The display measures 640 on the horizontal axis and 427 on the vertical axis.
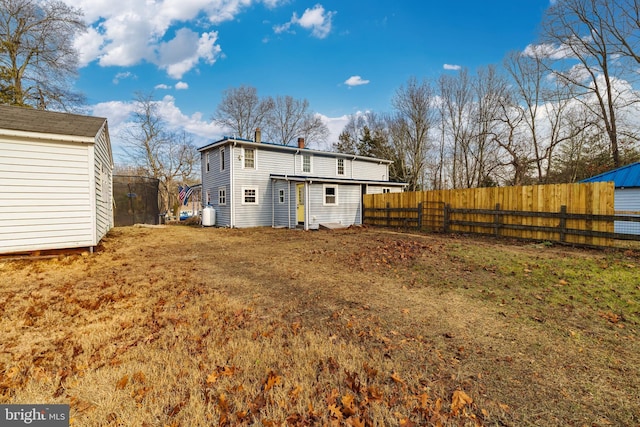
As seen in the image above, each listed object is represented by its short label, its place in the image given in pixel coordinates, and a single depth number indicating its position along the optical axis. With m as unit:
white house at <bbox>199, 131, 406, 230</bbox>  17.22
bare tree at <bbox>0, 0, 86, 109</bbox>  16.84
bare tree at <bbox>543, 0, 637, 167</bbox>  17.62
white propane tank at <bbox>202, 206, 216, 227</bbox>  18.64
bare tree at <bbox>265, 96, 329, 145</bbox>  38.25
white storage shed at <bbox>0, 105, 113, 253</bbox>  7.16
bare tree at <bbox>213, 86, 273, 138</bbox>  36.56
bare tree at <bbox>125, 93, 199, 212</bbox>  30.44
